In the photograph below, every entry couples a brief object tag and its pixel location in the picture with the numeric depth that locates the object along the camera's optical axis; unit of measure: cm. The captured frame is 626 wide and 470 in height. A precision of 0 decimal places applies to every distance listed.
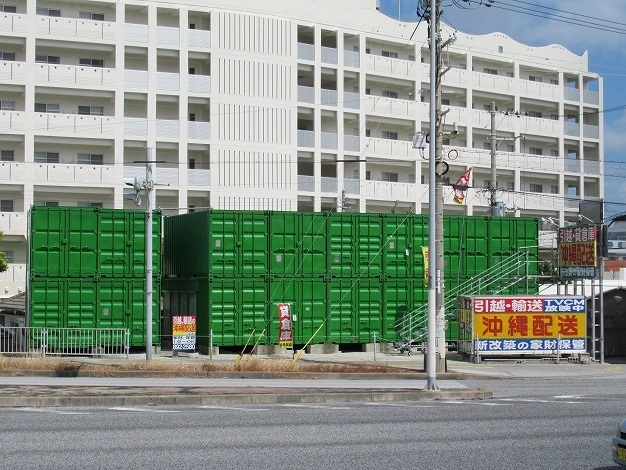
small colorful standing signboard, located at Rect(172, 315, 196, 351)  3150
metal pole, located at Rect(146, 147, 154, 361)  2991
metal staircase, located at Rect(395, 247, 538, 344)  3628
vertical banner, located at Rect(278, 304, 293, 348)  3347
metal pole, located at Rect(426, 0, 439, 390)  2277
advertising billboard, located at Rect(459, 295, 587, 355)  3297
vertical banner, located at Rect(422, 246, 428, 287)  3266
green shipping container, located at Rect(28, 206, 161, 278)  3253
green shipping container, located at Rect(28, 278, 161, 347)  3256
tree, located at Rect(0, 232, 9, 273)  5083
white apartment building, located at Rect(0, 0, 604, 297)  5900
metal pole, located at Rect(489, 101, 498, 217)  4403
